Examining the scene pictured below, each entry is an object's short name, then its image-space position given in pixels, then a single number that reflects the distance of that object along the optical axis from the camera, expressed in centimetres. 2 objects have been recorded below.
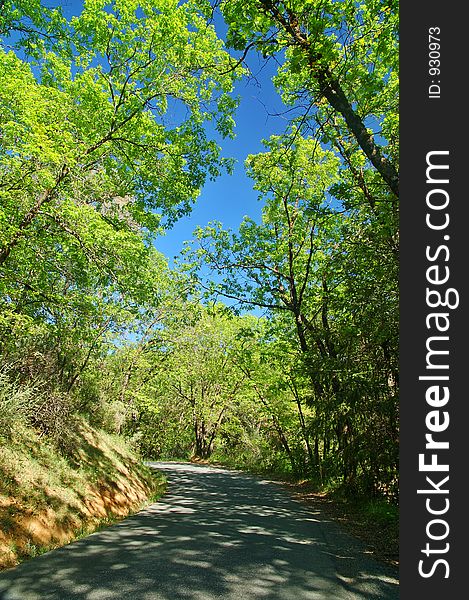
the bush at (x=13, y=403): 645
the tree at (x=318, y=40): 543
